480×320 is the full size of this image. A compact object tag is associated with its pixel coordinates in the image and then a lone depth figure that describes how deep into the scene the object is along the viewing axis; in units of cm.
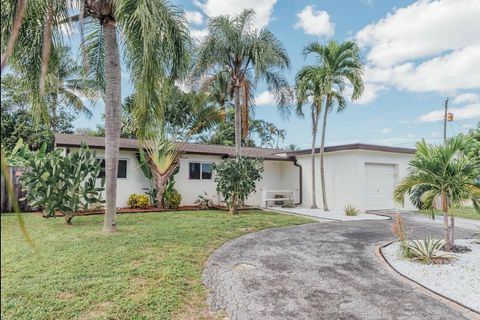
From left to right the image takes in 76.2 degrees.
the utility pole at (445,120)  2225
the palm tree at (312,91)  1357
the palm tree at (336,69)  1342
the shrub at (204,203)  1421
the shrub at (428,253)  628
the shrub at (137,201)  1321
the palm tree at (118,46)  616
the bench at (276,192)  1562
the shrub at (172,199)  1352
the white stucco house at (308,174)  1365
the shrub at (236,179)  1194
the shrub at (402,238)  654
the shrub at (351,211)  1313
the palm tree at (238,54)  1252
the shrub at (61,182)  852
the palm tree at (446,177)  664
